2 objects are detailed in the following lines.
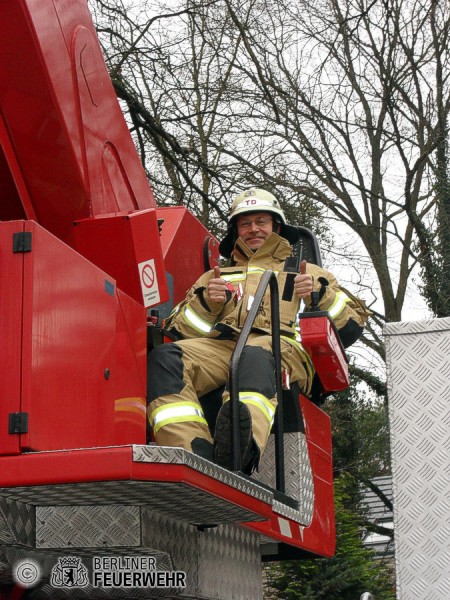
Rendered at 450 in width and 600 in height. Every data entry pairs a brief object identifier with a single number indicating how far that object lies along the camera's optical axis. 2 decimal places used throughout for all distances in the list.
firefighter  7.44
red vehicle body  5.78
